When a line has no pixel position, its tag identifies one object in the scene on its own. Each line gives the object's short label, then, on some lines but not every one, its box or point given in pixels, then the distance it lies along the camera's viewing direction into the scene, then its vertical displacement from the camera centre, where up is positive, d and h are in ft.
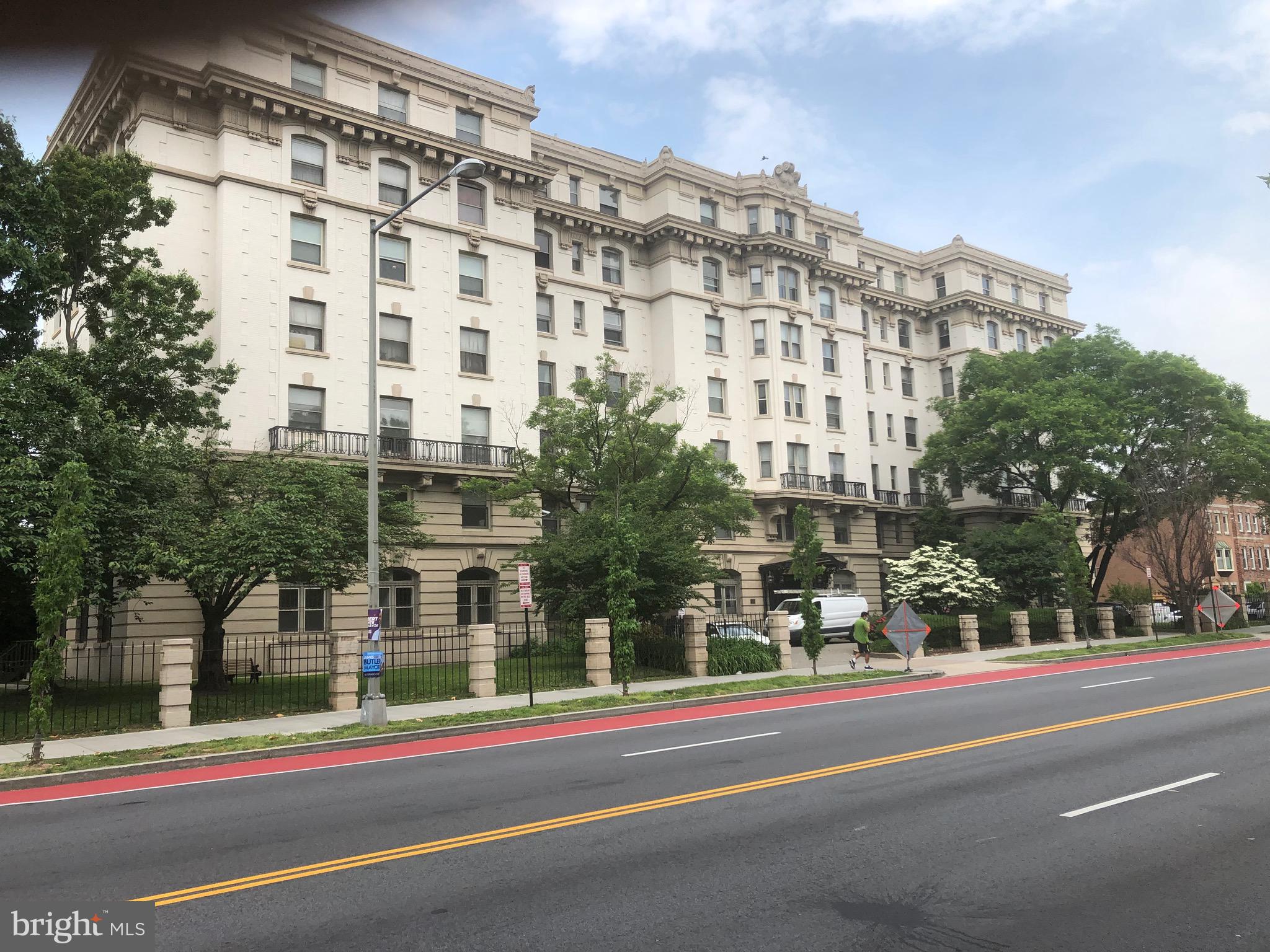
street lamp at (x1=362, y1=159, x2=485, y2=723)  58.65 +5.19
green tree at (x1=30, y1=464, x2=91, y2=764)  47.42 +1.81
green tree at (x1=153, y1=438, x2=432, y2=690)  65.36 +5.56
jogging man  98.12 -5.23
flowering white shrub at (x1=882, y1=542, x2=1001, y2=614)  138.21 -0.41
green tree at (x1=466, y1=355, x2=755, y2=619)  90.89 +10.74
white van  136.67 -3.99
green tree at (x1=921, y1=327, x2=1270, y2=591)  157.17 +26.03
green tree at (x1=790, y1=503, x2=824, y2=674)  88.94 +1.43
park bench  79.92 -6.02
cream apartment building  106.63 +42.04
